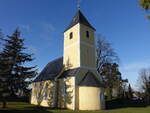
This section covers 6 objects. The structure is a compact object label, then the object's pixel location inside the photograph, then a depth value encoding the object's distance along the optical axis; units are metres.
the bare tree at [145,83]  44.26
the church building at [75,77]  19.41
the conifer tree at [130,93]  44.69
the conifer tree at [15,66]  18.31
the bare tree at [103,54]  30.17
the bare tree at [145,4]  7.96
